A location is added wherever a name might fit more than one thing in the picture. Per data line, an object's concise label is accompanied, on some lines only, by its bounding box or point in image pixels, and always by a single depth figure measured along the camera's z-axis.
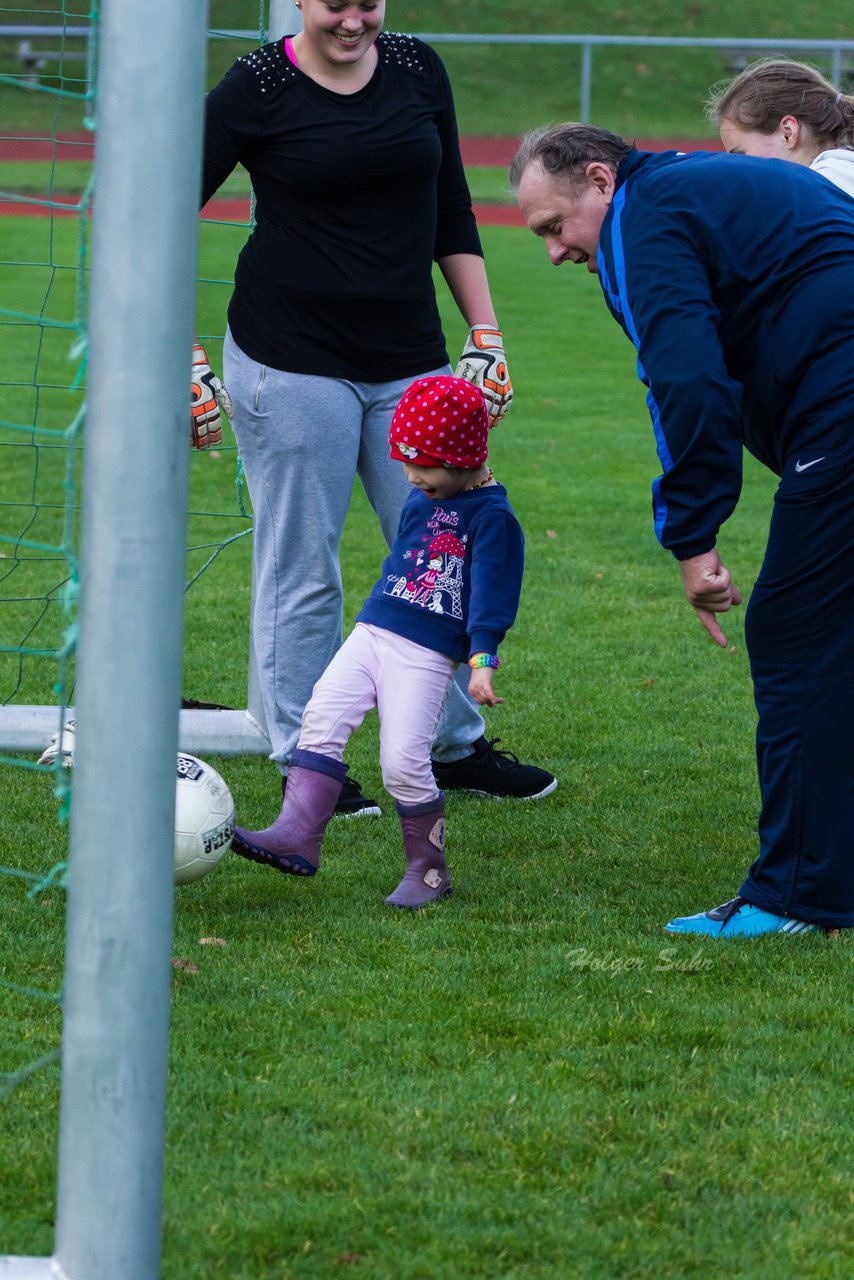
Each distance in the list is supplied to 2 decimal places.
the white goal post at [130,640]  4.42
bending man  7.12
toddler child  8.04
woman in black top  8.66
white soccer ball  7.79
